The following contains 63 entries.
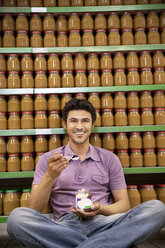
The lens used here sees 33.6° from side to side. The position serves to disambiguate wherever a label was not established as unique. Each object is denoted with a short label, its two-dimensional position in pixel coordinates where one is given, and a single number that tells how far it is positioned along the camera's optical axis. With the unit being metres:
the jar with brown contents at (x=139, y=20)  2.79
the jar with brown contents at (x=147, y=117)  2.66
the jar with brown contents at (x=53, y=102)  2.66
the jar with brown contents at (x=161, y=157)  2.63
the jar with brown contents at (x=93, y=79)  2.67
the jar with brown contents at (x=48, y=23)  2.76
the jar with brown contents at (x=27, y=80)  2.65
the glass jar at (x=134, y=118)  2.65
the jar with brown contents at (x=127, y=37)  2.74
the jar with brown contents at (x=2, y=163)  2.57
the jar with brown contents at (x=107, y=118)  2.64
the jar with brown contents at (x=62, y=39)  2.74
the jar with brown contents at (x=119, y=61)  2.72
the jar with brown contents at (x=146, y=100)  2.69
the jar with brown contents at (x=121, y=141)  2.65
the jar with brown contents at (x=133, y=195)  2.49
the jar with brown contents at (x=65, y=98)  2.67
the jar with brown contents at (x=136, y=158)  2.62
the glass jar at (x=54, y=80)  2.65
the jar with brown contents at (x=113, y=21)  2.78
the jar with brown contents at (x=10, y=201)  2.48
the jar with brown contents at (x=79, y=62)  2.70
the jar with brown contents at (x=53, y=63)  2.68
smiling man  1.54
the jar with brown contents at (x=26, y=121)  2.61
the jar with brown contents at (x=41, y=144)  2.62
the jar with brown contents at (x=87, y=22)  2.78
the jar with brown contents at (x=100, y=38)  2.74
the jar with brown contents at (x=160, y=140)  2.66
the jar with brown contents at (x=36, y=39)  2.72
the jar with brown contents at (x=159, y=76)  2.70
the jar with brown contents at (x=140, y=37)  2.75
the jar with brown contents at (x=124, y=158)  2.61
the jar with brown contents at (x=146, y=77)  2.69
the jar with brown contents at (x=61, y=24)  2.79
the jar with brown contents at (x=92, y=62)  2.71
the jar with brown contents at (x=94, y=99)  2.67
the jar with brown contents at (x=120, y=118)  2.64
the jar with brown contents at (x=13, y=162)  2.58
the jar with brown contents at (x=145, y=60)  2.73
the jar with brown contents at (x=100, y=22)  2.79
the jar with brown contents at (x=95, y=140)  2.63
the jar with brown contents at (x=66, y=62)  2.69
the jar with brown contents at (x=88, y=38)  2.74
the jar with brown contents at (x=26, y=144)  2.61
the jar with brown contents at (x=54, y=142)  2.62
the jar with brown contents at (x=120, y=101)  2.67
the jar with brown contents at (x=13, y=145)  2.62
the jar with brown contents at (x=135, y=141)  2.65
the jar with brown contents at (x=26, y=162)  2.58
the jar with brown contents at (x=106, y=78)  2.68
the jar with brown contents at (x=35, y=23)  2.75
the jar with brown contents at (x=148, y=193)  2.54
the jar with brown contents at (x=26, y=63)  2.69
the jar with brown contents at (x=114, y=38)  2.74
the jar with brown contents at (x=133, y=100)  2.68
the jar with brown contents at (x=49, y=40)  2.72
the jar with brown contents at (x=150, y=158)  2.63
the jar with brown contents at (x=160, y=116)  2.66
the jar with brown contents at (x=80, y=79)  2.67
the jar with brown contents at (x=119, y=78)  2.68
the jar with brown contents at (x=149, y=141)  2.66
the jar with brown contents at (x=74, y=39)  2.72
